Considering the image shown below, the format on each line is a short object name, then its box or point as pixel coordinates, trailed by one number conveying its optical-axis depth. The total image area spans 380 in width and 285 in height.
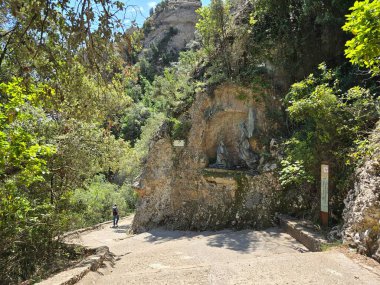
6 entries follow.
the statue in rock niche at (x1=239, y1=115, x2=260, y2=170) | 10.93
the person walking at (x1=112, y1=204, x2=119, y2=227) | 16.81
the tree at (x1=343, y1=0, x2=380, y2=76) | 3.44
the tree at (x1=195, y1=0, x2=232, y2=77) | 12.07
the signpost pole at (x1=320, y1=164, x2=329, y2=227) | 6.67
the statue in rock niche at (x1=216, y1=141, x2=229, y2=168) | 11.49
